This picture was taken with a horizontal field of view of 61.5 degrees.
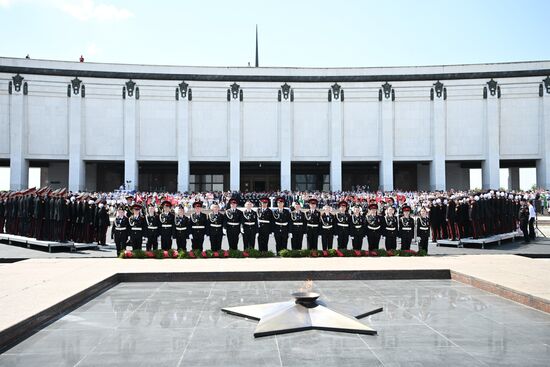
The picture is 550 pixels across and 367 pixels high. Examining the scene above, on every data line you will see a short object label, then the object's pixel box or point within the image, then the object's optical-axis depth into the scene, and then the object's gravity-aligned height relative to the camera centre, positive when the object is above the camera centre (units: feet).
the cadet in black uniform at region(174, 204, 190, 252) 44.60 -3.45
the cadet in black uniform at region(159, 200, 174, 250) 44.80 -3.22
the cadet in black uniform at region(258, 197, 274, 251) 45.50 -3.10
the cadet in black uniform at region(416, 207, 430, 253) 47.03 -3.49
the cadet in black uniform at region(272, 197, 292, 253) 46.03 -3.24
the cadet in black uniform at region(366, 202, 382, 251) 45.50 -3.28
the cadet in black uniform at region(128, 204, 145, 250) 44.88 -3.18
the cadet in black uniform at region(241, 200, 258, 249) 45.19 -3.10
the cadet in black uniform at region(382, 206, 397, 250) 45.70 -3.40
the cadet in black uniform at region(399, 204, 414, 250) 45.50 -3.37
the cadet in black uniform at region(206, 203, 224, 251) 44.62 -3.16
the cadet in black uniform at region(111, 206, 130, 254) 45.37 -3.61
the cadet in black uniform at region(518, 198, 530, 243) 62.18 -3.28
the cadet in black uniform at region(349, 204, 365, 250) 45.75 -3.30
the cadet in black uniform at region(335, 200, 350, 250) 45.98 -3.02
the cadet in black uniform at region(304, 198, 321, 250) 46.06 -3.14
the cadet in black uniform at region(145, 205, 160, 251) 44.75 -3.37
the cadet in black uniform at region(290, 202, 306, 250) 45.88 -3.04
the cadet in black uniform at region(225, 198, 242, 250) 45.47 -2.81
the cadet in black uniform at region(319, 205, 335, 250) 46.06 -3.34
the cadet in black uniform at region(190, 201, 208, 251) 44.60 -3.27
